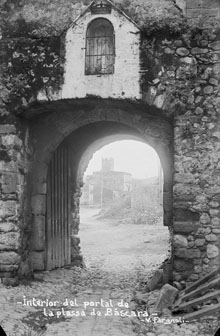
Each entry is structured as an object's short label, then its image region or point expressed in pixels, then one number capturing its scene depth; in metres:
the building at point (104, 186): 32.08
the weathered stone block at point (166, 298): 4.44
